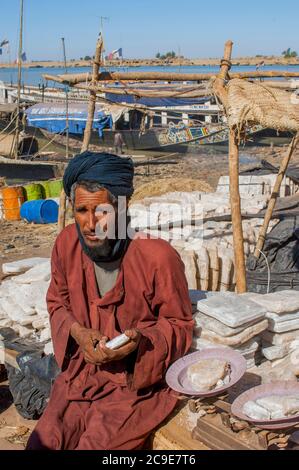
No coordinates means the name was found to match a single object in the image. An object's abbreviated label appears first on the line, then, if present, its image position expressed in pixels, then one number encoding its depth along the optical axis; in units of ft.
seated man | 7.99
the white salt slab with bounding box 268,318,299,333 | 10.12
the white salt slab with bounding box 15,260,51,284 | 15.56
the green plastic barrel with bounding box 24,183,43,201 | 39.04
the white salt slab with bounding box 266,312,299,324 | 10.16
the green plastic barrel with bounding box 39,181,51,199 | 40.09
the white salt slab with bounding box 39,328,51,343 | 13.67
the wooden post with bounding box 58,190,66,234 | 20.67
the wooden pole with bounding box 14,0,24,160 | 45.61
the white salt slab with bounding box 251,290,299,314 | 10.15
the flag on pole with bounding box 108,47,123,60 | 104.06
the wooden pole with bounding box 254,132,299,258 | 17.84
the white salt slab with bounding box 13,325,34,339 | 14.49
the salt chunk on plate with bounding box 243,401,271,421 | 7.22
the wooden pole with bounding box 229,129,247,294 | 13.94
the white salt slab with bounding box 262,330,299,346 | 10.25
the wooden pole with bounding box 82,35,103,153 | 18.45
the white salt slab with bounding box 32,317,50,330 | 14.23
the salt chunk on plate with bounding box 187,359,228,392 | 8.04
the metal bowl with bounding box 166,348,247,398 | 7.97
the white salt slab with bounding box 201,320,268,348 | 9.33
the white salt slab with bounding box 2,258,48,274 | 17.01
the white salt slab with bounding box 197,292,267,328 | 9.27
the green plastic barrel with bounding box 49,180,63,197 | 40.14
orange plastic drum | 38.27
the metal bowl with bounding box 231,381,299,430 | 7.54
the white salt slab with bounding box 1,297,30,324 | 14.60
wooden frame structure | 14.10
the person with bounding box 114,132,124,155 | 65.41
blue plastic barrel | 36.19
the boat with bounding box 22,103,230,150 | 66.85
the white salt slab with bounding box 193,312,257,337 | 9.27
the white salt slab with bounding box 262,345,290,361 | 10.05
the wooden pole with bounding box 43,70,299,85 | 16.03
